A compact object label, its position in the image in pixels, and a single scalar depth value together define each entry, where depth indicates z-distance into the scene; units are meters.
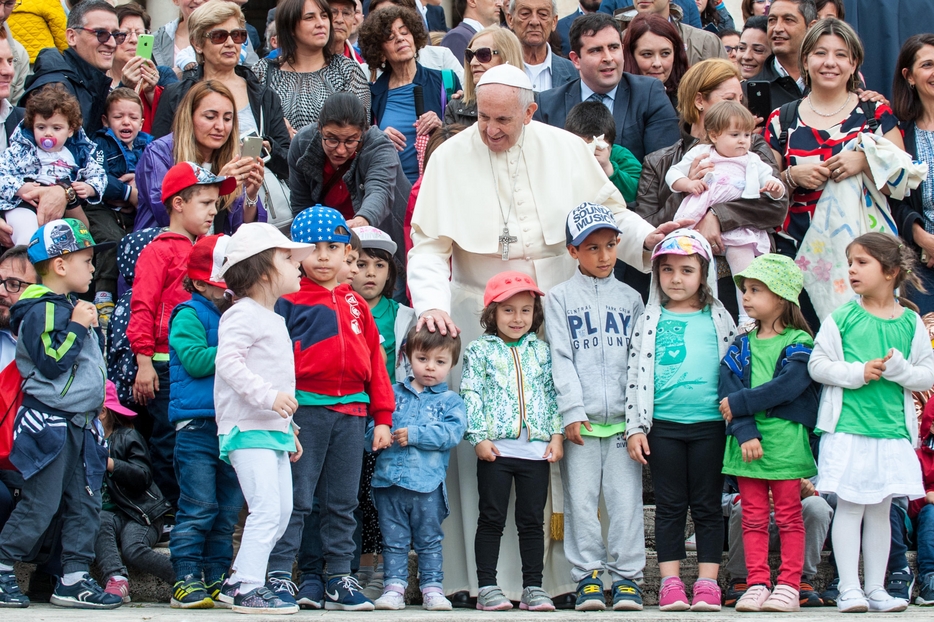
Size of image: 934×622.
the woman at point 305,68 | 16.66
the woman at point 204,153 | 13.64
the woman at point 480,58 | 15.34
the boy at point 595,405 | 11.59
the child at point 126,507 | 11.64
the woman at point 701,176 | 13.19
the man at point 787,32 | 16.94
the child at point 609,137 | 14.16
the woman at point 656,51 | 16.23
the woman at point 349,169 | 13.97
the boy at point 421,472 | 11.48
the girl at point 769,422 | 11.34
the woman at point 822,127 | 14.02
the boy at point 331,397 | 10.99
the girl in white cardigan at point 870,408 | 11.18
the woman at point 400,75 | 16.61
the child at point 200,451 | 10.88
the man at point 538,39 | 17.34
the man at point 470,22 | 19.57
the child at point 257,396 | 10.14
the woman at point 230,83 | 15.37
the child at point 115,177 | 14.32
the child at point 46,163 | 14.03
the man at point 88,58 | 15.73
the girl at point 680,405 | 11.55
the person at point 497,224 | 12.18
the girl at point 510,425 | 11.69
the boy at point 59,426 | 10.91
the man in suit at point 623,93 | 14.95
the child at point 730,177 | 13.21
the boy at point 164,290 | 12.10
